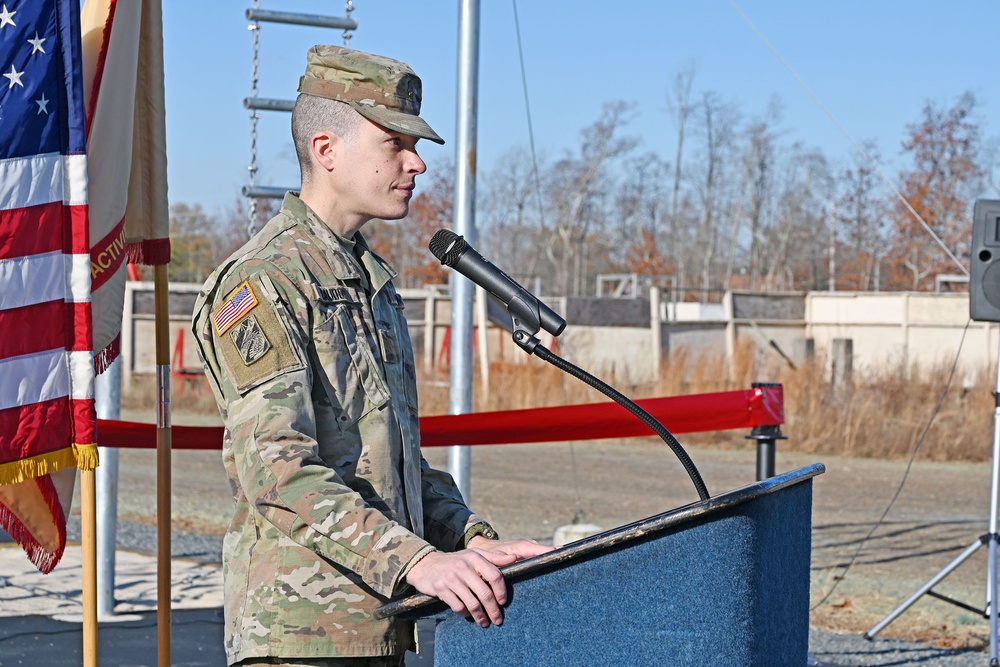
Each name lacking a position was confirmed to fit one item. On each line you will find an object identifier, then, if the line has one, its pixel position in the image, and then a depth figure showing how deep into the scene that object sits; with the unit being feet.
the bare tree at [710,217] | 184.31
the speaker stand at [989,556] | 20.57
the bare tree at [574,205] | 177.37
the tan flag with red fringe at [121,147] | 11.85
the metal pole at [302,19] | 21.48
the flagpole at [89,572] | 10.47
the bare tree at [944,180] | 138.92
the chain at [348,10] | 21.48
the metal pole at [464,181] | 19.13
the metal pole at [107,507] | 19.99
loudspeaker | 21.72
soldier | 6.57
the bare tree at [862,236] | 162.88
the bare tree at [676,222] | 189.11
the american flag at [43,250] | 10.43
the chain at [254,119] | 21.54
